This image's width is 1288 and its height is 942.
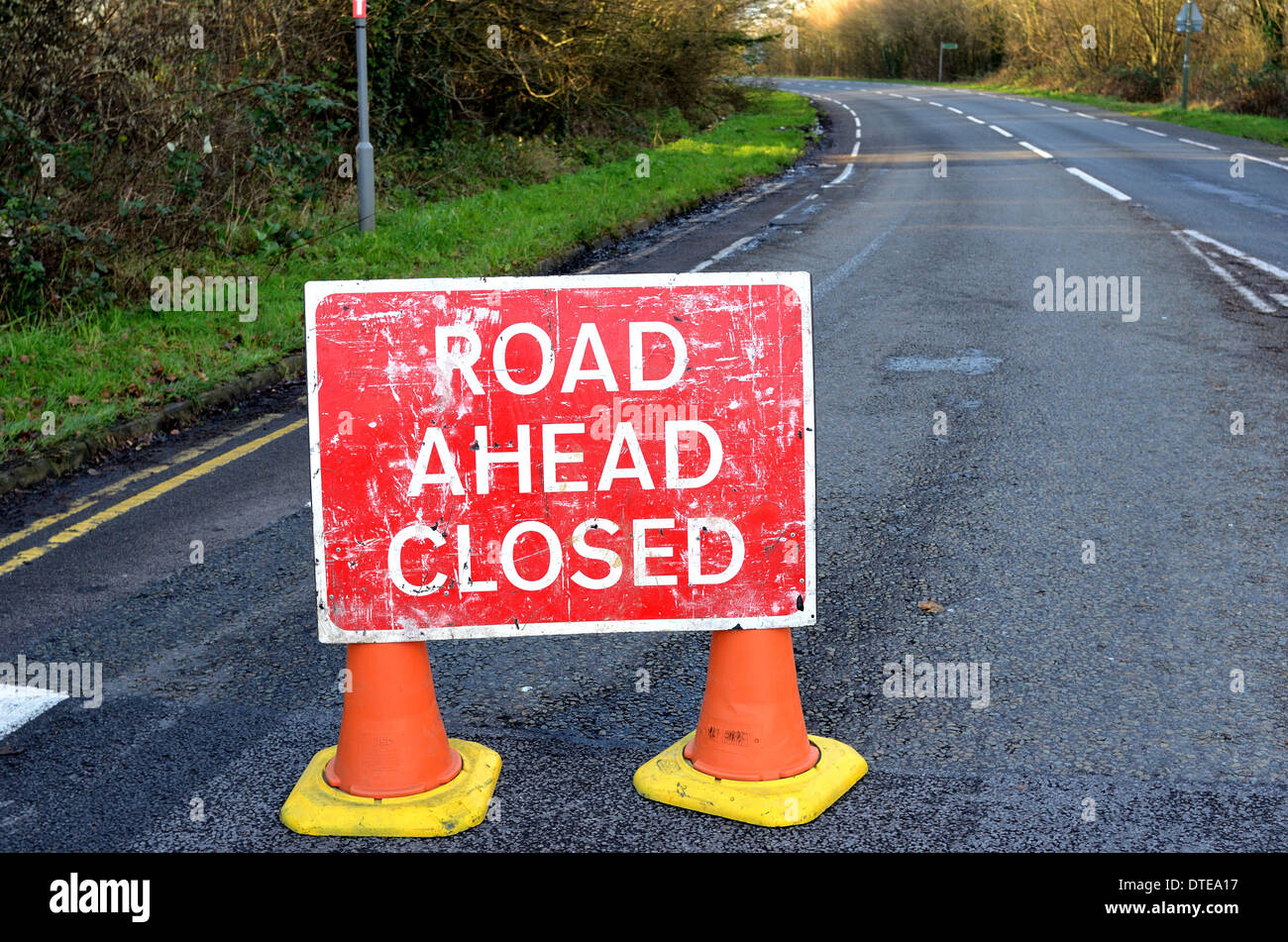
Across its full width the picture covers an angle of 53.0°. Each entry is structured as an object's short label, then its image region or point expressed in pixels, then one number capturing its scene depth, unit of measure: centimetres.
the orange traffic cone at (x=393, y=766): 344
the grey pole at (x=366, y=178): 1261
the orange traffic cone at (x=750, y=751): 351
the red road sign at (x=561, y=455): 354
